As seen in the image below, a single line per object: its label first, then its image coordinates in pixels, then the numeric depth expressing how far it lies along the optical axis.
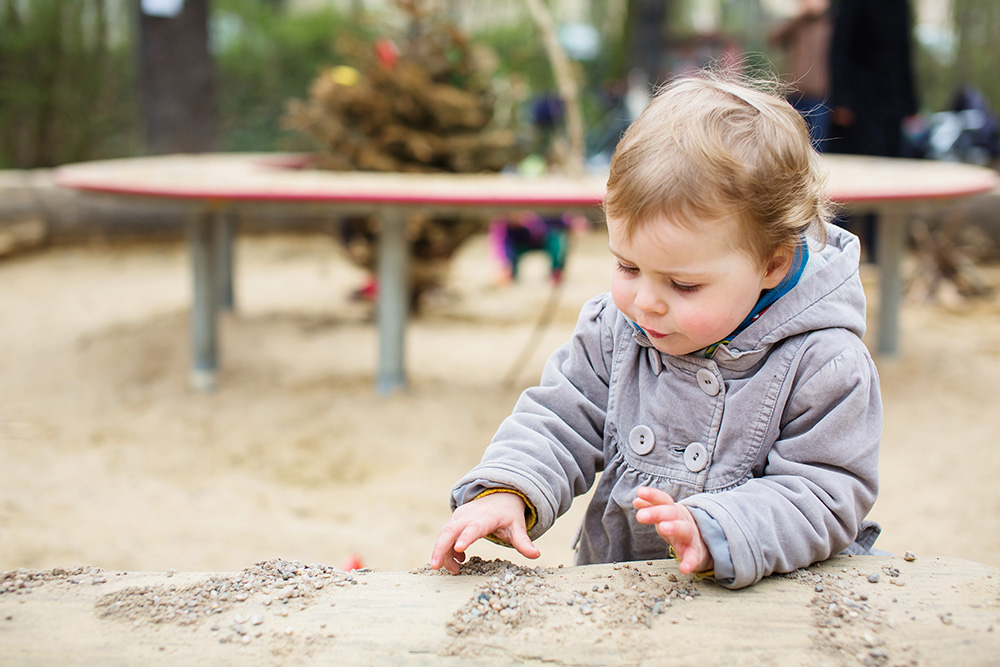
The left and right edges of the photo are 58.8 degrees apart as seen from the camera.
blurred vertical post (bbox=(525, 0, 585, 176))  3.87
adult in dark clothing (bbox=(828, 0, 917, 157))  5.28
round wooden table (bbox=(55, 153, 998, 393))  3.11
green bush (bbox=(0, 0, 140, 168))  8.63
